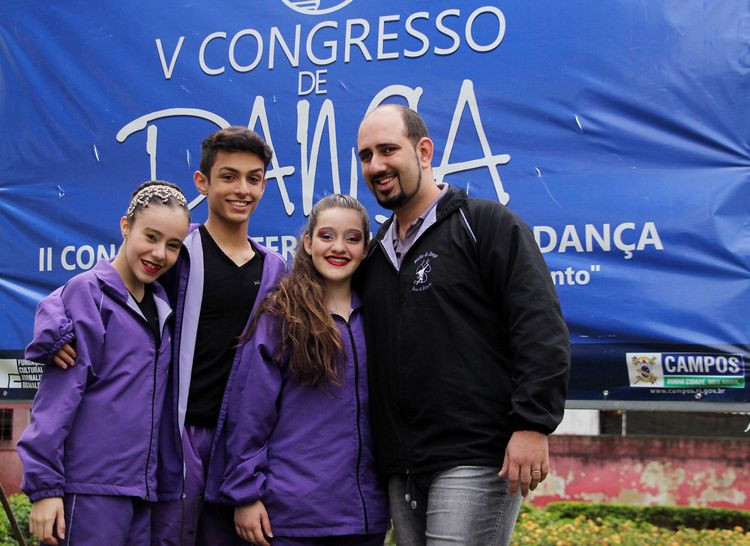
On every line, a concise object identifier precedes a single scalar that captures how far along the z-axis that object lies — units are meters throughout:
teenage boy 2.63
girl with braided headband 2.40
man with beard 2.32
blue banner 3.36
